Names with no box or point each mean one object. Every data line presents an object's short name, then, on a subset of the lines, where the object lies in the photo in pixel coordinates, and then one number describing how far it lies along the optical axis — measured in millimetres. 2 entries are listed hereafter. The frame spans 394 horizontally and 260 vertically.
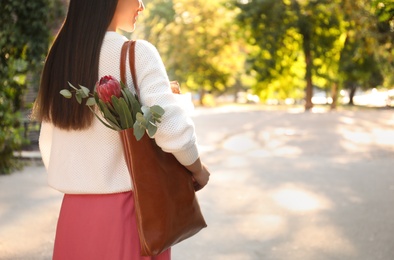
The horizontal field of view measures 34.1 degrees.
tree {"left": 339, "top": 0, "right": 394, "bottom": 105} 13955
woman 2332
